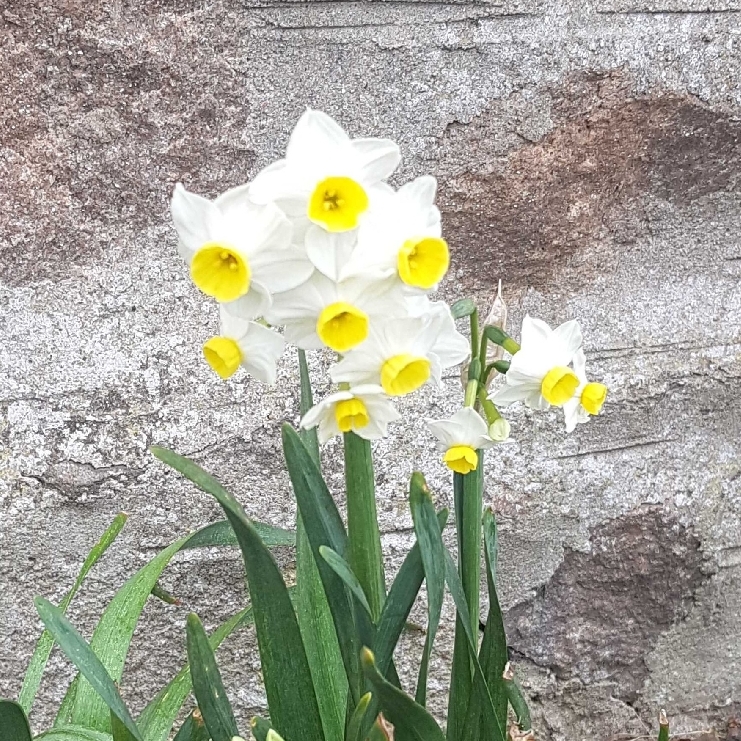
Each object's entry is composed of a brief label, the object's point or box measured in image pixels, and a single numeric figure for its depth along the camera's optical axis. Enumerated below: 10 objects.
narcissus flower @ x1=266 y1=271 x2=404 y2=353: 0.41
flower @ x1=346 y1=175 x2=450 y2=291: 0.41
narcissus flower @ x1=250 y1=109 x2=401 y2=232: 0.40
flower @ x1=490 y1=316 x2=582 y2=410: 0.51
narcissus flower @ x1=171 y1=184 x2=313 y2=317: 0.40
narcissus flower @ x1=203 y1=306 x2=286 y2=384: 0.45
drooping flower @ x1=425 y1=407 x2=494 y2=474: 0.51
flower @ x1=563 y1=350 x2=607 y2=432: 0.54
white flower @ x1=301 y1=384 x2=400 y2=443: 0.45
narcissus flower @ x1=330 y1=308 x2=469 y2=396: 0.43
